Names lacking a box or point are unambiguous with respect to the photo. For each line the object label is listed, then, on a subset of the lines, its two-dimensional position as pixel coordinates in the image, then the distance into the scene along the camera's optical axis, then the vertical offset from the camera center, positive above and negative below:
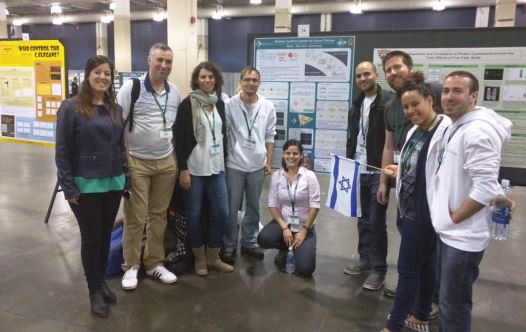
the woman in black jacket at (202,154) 2.84 -0.35
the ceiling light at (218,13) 14.76 +3.15
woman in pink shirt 3.13 -0.79
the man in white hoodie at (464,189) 1.62 -0.31
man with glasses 3.15 -0.31
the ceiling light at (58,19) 16.98 +3.17
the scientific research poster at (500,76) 2.79 +0.23
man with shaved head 2.79 -0.30
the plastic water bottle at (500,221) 1.68 -0.45
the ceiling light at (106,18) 16.12 +3.11
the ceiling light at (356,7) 12.92 +3.07
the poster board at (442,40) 2.77 +0.48
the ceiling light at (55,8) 15.00 +3.24
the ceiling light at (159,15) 15.39 +3.15
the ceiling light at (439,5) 12.17 +3.00
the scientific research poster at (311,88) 3.24 +0.14
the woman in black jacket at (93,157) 2.26 -0.31
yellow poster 4.06 +0.10
